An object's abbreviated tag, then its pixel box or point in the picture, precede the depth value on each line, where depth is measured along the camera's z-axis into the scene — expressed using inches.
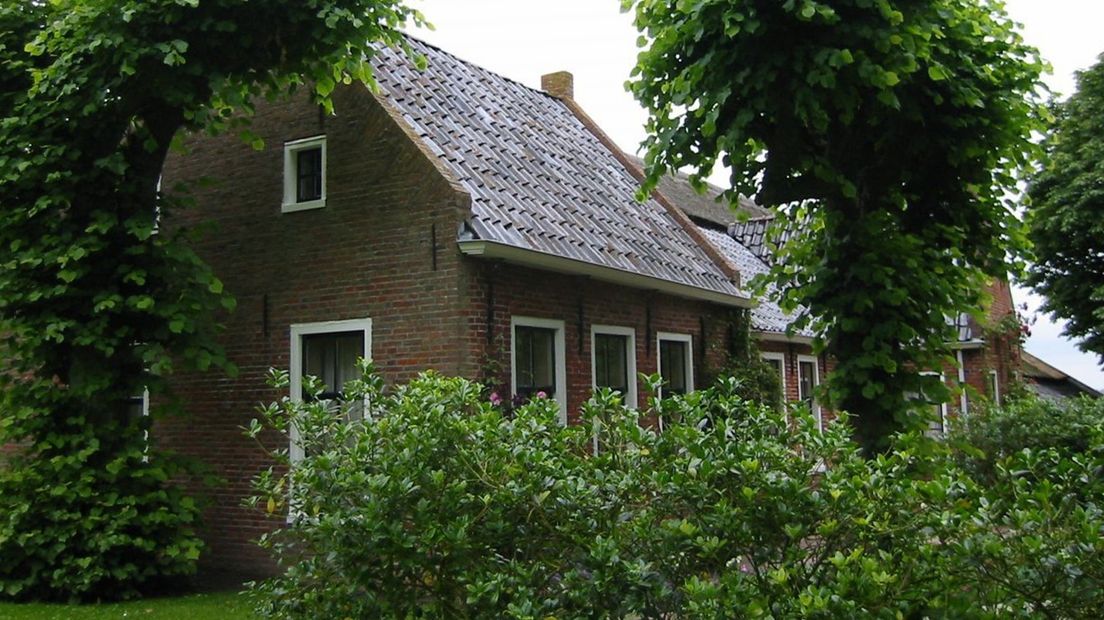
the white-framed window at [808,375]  724.7
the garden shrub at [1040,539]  129.4
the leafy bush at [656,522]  135.0
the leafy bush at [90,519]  362.0
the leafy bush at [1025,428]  506.0
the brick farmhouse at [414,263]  400.5
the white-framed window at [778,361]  668.7
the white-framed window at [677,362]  542.1
